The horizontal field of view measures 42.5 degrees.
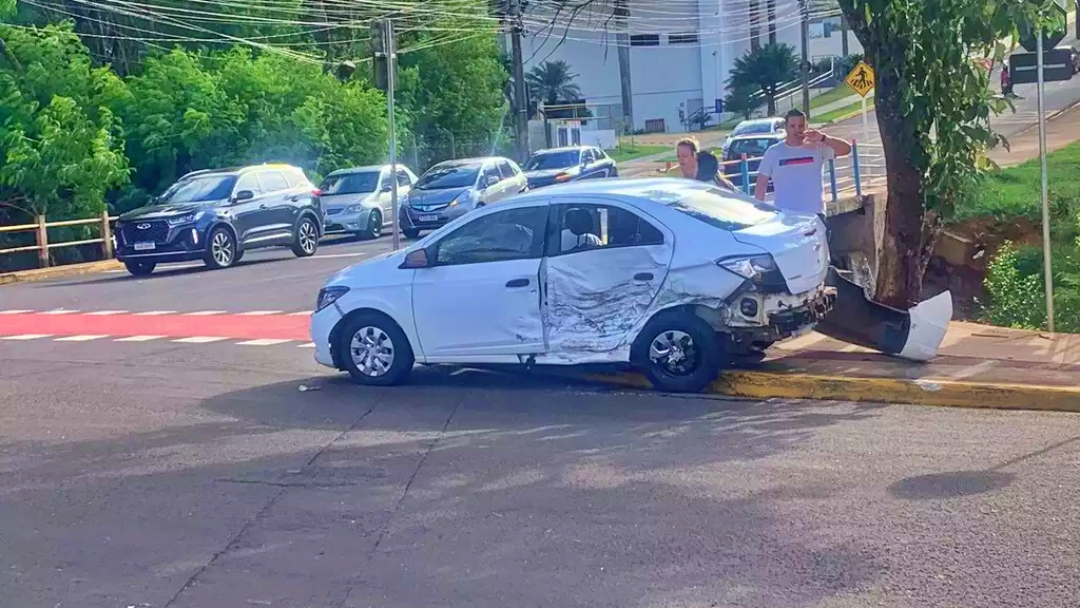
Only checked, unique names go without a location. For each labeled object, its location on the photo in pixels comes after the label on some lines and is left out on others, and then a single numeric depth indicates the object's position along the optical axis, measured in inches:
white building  2844.5
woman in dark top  533.3
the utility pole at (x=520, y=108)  1593.9
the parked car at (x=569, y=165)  1380.4
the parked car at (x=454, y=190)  1215.6
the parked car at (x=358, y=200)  1299.2
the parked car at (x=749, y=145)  1526.8
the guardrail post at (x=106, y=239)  1225.4
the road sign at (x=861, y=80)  1094.4
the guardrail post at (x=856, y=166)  938.1
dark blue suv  968.3
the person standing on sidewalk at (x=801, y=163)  496.4
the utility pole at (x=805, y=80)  2123.5
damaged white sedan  401.4
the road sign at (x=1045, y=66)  468.1
